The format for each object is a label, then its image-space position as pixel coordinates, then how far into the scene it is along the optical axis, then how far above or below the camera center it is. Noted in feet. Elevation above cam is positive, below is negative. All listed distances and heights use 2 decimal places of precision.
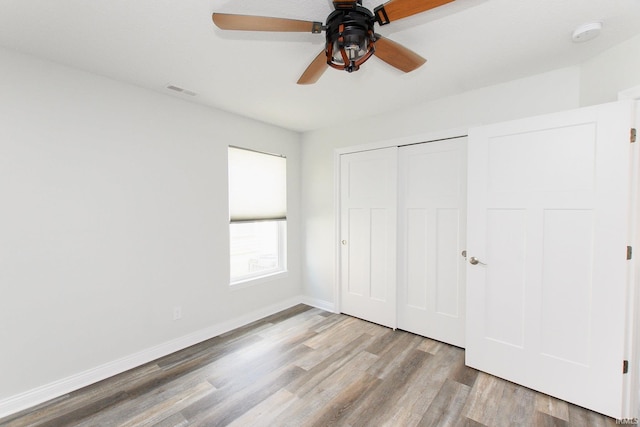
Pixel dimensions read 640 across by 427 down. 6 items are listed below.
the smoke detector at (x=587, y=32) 5.51 +3.47
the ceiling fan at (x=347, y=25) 4.10 +2.81
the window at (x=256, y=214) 11.07 -0.34
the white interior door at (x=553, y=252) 6.00 -1.14
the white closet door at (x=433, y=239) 9.07 -1.17
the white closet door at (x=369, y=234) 10.57 -1.16
